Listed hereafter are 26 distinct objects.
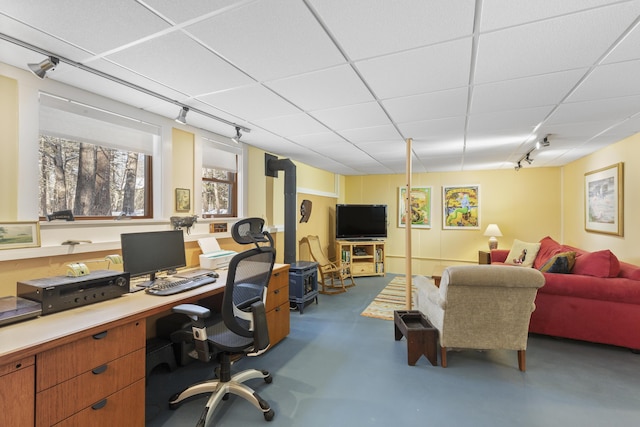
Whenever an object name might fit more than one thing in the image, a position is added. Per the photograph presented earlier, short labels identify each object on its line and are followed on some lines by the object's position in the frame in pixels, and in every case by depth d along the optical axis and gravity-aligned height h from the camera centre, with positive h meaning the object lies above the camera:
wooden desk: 1.25 -0.73
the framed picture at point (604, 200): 3.71 +0.19
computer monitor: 2.26 -0.30
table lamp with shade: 5.84 -0.38
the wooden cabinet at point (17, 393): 1.21 -0.75
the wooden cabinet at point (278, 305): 3.01 -0.96
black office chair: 1.90 -0.73
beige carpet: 4.09 -1.39
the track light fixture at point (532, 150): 3.63 +0.92
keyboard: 2.15 -0.55
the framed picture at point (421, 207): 6.66 +0.17
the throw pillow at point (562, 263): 3.26 -0.56
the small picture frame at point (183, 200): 3.06 +0.17
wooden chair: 5.34 -1.06
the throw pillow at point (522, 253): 4.94 -0.69
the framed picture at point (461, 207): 6.30 +0.16
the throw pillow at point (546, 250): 4.50 -0.58
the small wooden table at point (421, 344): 2.73 -1.22
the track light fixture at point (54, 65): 1.67 +0.99
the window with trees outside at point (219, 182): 3.52 +0.43
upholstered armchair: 2.43 -0.80
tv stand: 6.39 -0.91
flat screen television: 6.54 -0.16
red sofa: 2.84 -0.91
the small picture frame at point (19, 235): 1.87 -0.12
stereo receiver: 1.65 -0.45
